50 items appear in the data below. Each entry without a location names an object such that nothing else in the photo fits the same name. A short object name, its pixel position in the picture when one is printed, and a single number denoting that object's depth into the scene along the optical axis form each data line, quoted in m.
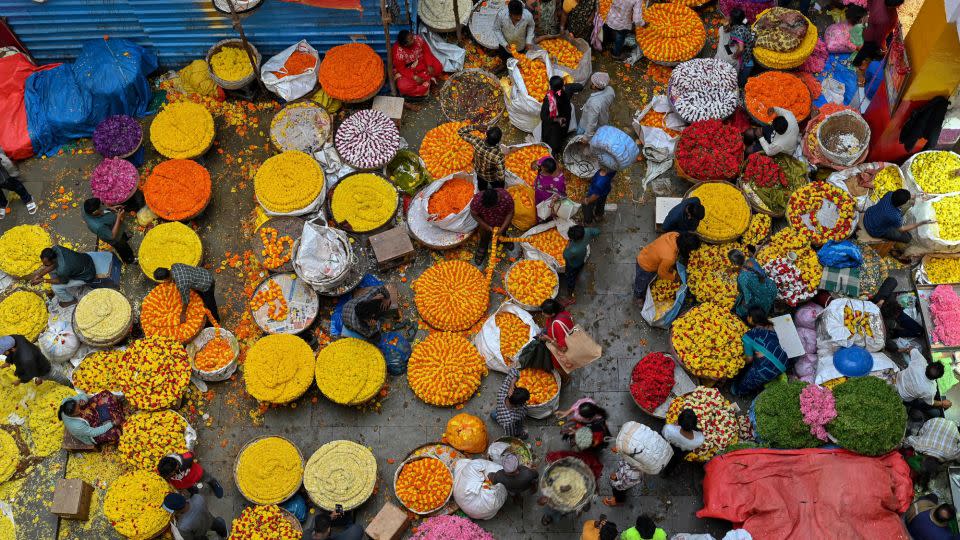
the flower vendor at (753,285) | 8.34
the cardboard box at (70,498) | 7.88
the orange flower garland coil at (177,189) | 9.34
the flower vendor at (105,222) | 8.77
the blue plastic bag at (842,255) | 8.62
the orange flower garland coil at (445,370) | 8.44
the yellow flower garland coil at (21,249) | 9.05
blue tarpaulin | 9.95
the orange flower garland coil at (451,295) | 8.78
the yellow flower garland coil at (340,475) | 7.89
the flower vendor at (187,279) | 8.38
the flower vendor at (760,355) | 8.13
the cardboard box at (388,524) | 7.68
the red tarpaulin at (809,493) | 7.36
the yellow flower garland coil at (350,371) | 8.26
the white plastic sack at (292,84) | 10.01
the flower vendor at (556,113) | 9.17
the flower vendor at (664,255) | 8.32
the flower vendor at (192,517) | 7.37
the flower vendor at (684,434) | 7.26
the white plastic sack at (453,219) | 9.01
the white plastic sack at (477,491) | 7.66
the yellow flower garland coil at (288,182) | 9.22
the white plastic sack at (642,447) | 7.29
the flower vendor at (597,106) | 9.44
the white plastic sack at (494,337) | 8.50
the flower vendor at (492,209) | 8.54
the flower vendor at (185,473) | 7.38
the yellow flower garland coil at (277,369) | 8.29
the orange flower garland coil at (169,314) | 8.62
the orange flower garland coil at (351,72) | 9.94
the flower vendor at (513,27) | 9.76
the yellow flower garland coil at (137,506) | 7.61
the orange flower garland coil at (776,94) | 9.80
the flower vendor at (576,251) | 8.18
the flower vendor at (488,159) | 8.81
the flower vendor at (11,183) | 9.47
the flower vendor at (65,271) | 8.52
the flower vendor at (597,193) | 8.87
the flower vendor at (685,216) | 8.43
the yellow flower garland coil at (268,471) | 7.89
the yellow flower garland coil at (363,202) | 9.27
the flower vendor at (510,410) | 7.99
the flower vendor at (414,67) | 10.02
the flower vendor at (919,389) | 7.88
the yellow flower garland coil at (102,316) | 8.58
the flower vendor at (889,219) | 8.61
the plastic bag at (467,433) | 7.96
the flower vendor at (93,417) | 8.04
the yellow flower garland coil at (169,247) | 9.04
